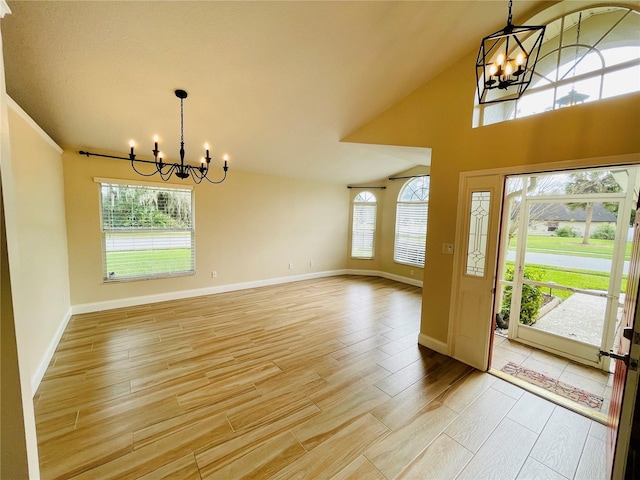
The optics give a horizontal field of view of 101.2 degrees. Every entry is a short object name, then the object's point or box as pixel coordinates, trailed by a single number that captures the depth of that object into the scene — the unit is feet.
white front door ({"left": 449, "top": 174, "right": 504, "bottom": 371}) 9.09
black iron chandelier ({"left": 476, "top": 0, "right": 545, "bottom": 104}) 4.74
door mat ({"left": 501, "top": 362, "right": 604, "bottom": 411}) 8.11
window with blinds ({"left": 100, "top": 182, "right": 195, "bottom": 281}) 13.88
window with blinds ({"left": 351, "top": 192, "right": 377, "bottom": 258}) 23.97
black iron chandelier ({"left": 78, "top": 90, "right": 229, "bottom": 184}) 8.56
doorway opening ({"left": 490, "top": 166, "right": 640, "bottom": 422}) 9.15
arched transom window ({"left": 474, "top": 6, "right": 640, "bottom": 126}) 7.30
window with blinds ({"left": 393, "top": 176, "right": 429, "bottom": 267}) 20.58
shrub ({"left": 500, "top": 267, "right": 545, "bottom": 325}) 11.80
